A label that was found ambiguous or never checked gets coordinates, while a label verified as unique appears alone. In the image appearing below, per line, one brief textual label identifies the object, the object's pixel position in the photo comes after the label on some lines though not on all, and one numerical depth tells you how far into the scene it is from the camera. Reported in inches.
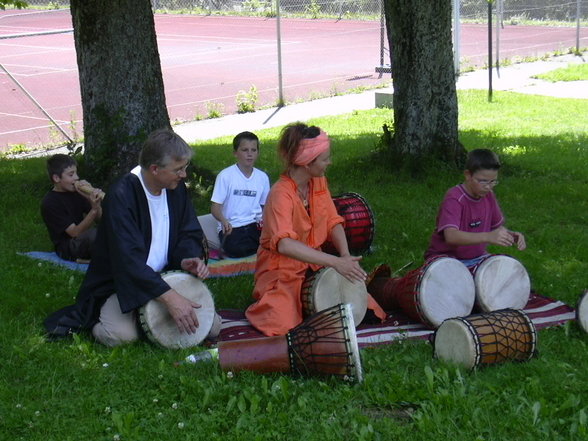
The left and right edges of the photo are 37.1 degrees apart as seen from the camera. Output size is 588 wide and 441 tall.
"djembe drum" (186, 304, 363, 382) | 184.4
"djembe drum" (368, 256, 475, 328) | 223.3
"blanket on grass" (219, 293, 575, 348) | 216.7
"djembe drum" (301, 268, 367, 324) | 220.5
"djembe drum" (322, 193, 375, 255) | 288.2
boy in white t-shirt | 292.0
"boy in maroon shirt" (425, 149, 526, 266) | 225.0
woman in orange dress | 220.4
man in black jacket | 204.8
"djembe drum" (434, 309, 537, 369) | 188.7
